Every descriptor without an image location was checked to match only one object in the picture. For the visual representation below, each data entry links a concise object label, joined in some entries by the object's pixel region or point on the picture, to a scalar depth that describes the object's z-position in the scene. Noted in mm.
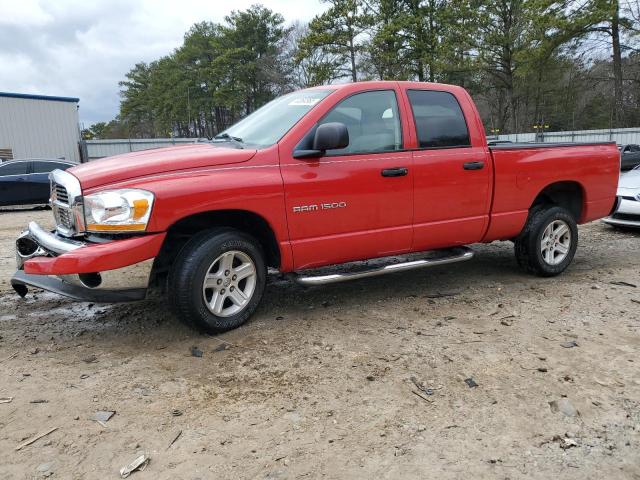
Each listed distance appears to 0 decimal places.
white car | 7641
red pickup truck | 3420
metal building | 22484
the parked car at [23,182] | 12602
